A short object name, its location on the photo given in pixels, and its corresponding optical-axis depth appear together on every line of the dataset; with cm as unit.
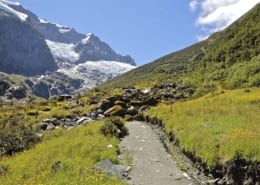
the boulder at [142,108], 2756
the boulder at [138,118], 2608
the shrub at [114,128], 1865
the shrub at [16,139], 1818
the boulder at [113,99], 2990
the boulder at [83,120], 2517
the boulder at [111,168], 1190
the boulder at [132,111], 2715
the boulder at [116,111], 2698
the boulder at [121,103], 2918
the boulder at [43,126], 2402
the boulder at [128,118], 2583
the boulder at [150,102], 3071
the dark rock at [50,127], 2364
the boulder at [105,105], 2950
